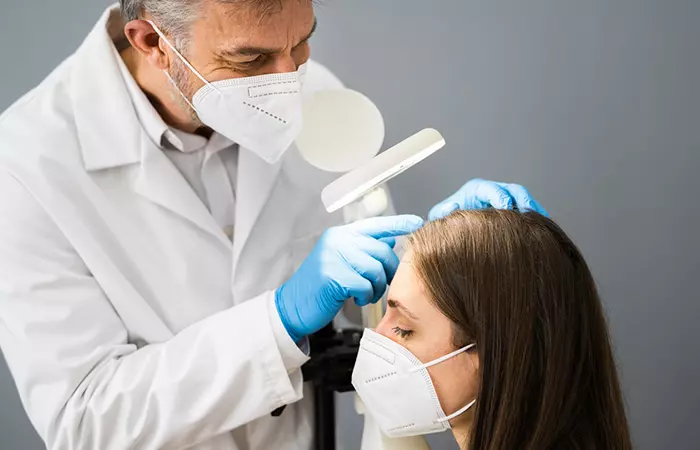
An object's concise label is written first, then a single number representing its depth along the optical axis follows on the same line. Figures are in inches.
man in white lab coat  48.3
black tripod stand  55.1
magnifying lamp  51.7
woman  42.8
